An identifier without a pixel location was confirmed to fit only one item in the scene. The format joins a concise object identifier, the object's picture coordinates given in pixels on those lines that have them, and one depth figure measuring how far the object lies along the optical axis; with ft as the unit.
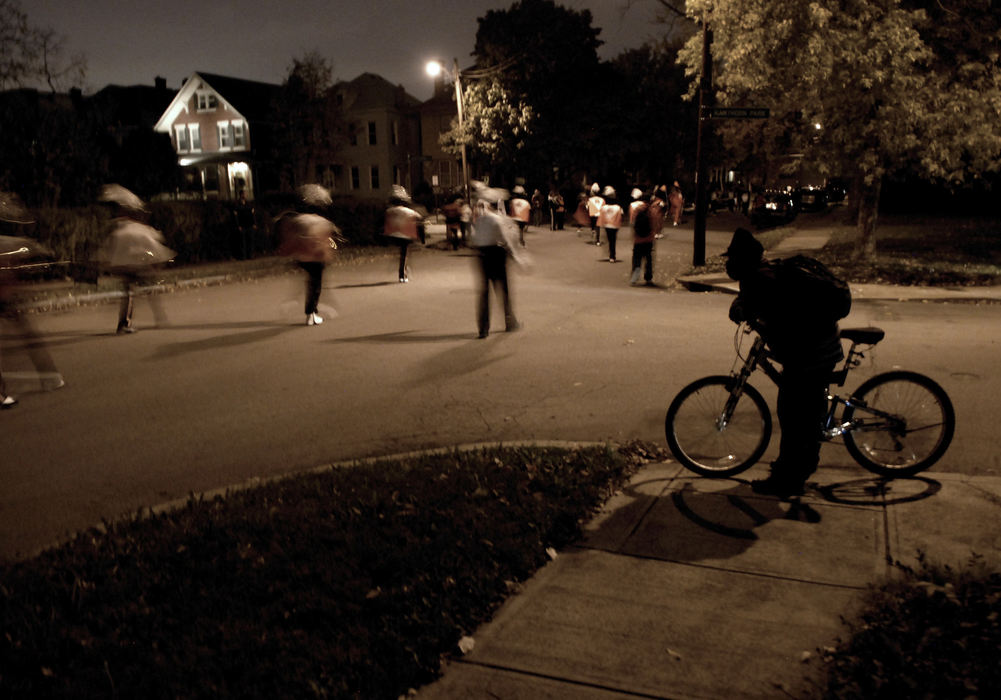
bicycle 17.61
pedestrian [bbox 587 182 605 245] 81.61
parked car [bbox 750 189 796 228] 113.91
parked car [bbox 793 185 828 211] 143.64
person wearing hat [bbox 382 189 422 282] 54.60
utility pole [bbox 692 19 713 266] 56.85
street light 98.86
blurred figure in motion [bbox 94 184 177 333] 37.52
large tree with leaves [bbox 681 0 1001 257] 47.96
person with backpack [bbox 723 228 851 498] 15.66
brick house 193.06
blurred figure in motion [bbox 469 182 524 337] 34.73
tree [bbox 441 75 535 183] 148.56
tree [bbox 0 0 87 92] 83.56
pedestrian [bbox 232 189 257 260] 74.28
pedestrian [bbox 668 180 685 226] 110.32
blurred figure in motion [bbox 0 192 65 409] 26.32
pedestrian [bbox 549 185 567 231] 104.95
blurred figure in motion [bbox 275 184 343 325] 38.22
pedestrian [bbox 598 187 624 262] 68.24
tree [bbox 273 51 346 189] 156.76
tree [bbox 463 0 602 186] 152.25
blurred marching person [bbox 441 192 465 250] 80.84
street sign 51.55
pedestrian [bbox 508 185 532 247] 80.48
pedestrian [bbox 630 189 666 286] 50.29
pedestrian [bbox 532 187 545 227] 125.83
